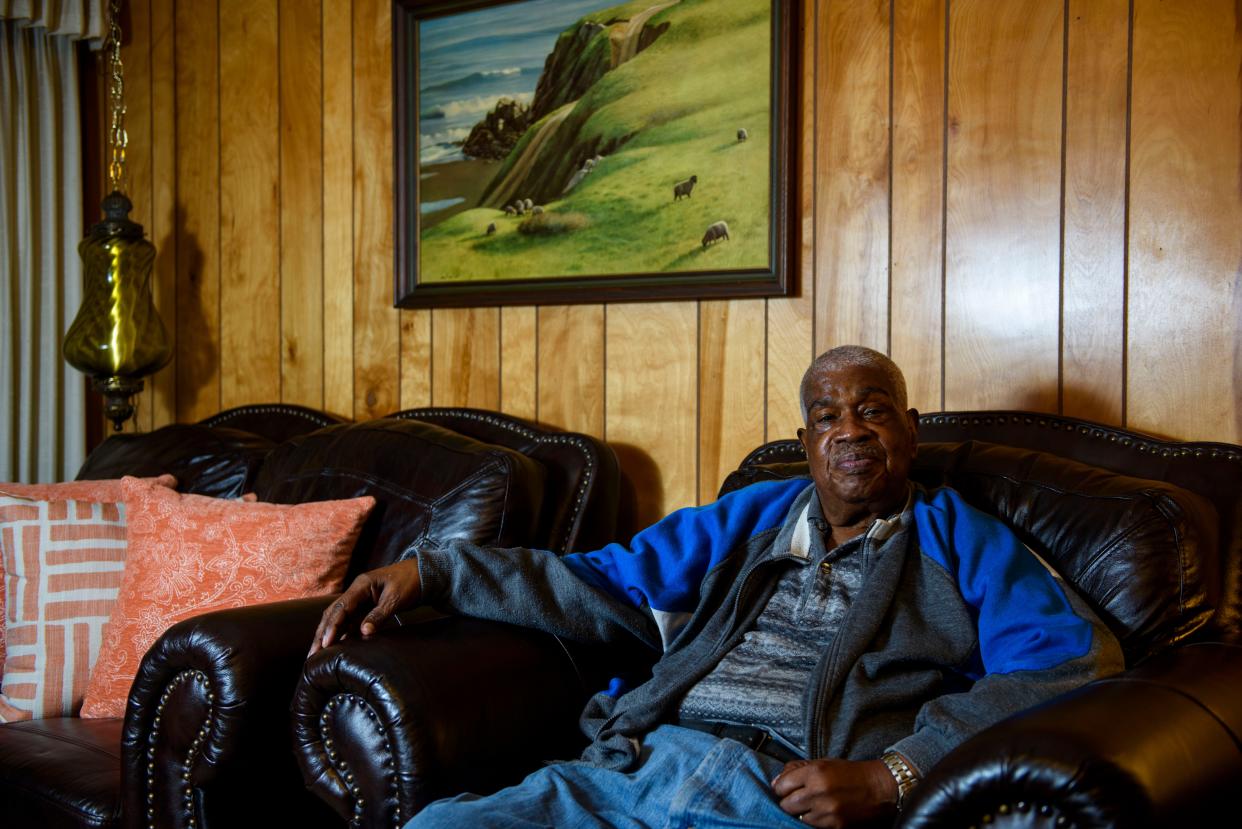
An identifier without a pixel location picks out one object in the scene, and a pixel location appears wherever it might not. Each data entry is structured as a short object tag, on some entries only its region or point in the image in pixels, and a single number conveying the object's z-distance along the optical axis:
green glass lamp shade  2.88
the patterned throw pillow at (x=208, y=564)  2.00
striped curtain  3.10
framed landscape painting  2.31
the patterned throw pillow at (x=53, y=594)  2.01
